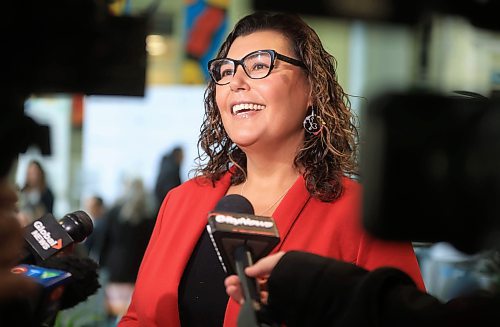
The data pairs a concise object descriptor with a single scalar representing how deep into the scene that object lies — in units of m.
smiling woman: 1.92
